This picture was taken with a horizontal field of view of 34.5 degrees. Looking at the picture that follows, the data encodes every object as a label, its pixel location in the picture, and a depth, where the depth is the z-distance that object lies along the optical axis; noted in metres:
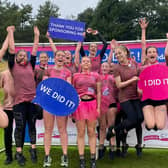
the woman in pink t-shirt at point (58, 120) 4.79
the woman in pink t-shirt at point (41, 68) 5.39
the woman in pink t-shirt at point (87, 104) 4.59
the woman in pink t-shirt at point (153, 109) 4.66
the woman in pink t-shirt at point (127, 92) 4.83
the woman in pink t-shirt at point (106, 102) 5.24
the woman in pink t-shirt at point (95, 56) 5.56
